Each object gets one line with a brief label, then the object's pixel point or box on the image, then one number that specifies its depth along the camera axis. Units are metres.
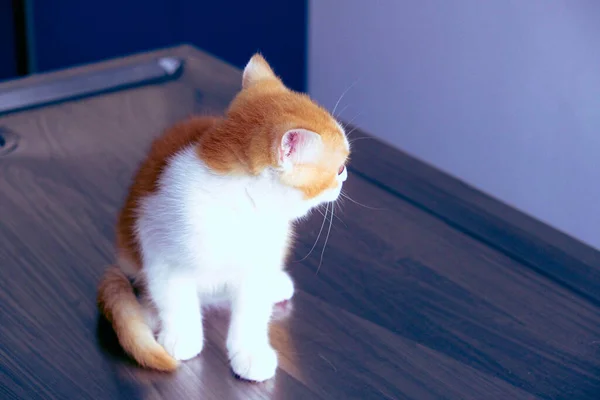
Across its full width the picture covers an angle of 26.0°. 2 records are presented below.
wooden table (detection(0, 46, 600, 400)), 0.79
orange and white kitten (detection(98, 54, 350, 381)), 0.76
